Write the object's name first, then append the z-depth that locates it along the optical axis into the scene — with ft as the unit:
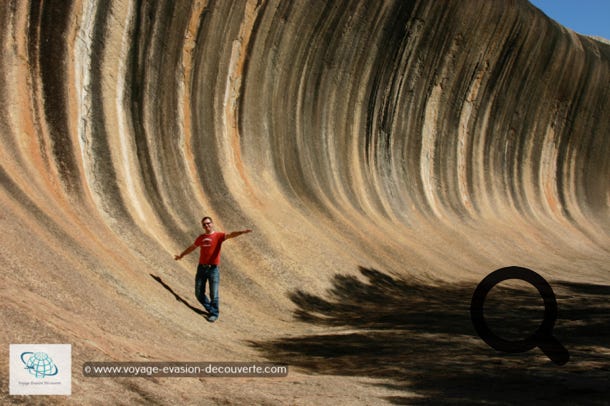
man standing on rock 29.48
